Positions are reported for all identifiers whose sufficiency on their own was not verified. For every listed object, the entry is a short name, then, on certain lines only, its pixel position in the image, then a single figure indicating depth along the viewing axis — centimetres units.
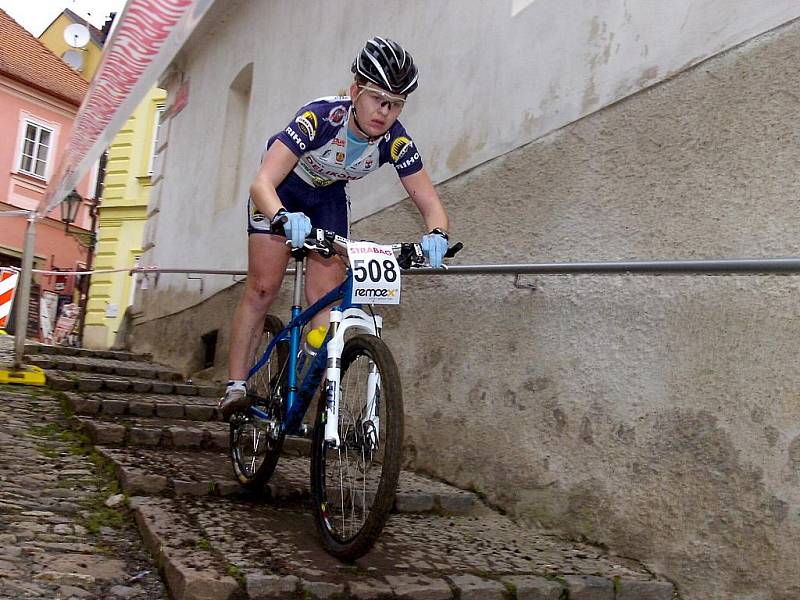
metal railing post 621
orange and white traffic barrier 1135
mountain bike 249
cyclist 296
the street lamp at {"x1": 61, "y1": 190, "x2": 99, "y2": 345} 1353
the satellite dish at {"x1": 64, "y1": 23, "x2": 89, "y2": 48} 3080
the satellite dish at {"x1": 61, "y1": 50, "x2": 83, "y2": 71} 3062
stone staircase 239
